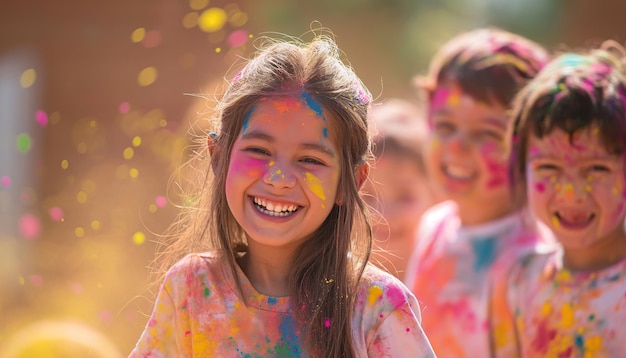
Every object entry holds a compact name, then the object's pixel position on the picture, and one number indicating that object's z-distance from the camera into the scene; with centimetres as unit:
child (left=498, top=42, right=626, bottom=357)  500
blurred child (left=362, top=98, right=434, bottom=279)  779
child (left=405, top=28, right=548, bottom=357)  622
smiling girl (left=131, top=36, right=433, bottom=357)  389
